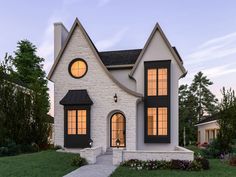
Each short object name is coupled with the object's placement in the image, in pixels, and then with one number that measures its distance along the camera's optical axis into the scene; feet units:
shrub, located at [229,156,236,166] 48.55
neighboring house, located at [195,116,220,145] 107.81
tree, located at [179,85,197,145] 150.82
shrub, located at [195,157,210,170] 42.42
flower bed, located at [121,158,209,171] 41.70
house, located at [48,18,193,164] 58.54
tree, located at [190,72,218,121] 176.76
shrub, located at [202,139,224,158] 60.54
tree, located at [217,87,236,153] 61.72
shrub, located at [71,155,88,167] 43.76
